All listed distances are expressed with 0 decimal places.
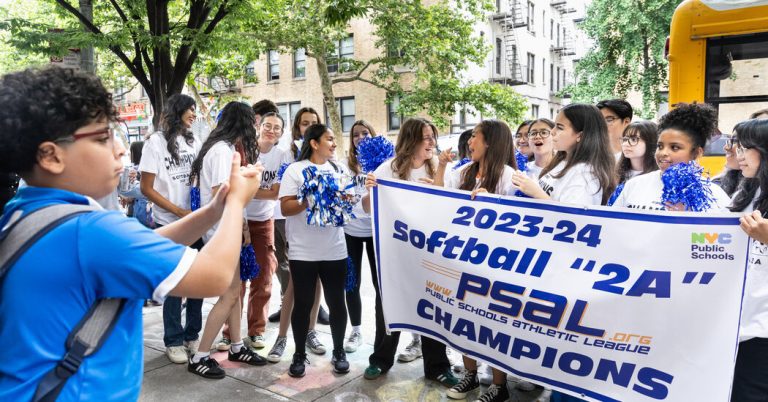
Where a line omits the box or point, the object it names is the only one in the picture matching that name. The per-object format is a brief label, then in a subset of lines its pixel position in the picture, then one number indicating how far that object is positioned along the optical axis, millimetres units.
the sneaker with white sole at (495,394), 3815
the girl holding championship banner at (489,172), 3863
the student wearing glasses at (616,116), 4535
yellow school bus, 5617
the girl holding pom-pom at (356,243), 4648
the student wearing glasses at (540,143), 4691
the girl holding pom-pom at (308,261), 4277
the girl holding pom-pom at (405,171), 4285
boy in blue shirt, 1357
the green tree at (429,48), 17250
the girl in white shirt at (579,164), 3240
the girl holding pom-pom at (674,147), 3064
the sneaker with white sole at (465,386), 3949
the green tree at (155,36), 6867
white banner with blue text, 2621
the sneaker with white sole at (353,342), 4863
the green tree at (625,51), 20422
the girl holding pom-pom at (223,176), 4246
